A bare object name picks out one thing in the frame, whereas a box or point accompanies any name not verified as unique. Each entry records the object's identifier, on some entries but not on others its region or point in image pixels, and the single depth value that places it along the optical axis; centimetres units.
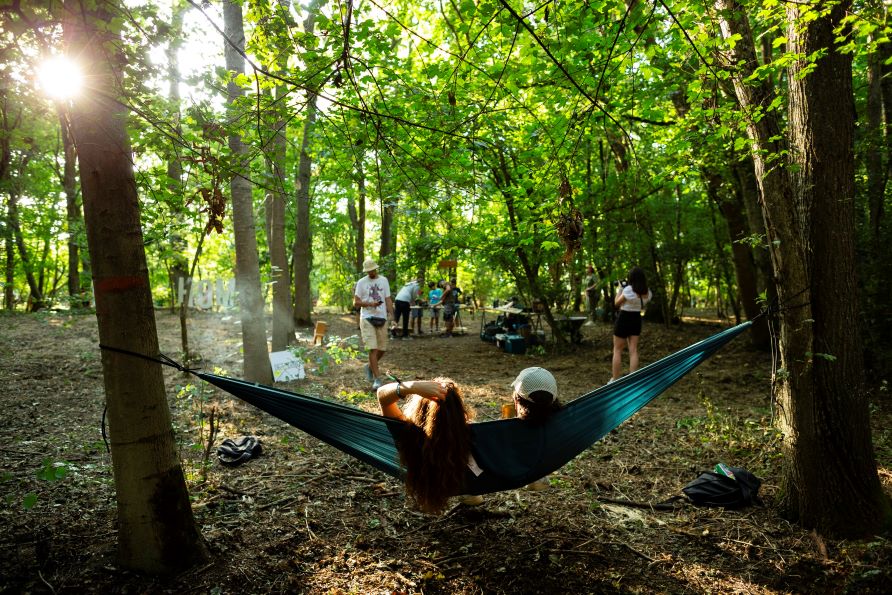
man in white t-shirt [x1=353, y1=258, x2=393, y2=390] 462
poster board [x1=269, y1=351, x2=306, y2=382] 479
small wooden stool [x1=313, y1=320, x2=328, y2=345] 726
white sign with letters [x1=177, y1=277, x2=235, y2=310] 1016
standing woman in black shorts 457
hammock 192
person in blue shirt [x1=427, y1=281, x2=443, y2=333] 1019
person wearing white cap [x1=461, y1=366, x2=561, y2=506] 201
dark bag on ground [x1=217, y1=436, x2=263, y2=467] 283
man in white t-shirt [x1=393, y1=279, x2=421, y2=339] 898
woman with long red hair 191
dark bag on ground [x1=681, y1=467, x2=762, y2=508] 241
